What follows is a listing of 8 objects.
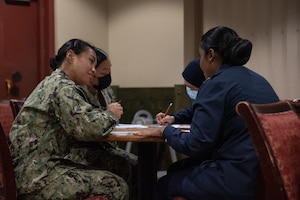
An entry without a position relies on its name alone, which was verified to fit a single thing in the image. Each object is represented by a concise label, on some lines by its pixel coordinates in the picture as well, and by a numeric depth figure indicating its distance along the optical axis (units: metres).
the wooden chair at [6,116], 2.46
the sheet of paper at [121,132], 2.08
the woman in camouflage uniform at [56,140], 1.89
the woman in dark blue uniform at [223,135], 1.75
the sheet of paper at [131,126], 2.47
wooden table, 2.21
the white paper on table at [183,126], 2.40
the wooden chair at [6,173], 1.81
